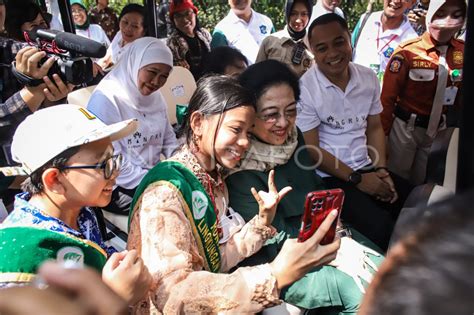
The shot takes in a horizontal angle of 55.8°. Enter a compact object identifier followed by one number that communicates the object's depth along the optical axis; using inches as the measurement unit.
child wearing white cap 47.5
